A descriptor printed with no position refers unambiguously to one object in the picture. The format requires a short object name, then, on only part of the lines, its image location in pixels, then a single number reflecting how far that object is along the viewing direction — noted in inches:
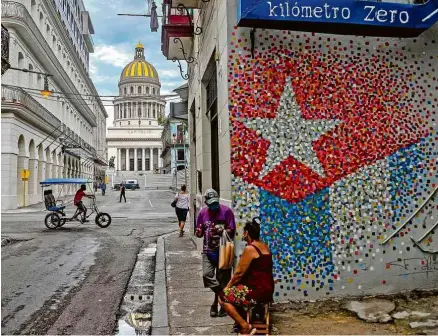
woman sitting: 190.7
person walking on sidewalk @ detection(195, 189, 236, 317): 235.1
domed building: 5487.2
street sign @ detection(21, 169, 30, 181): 1125.9
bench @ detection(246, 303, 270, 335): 195.6
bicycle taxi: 691.4
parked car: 3002.0
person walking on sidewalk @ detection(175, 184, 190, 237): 580.1
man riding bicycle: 703.9
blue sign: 256.8
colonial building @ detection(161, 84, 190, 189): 3003.4
